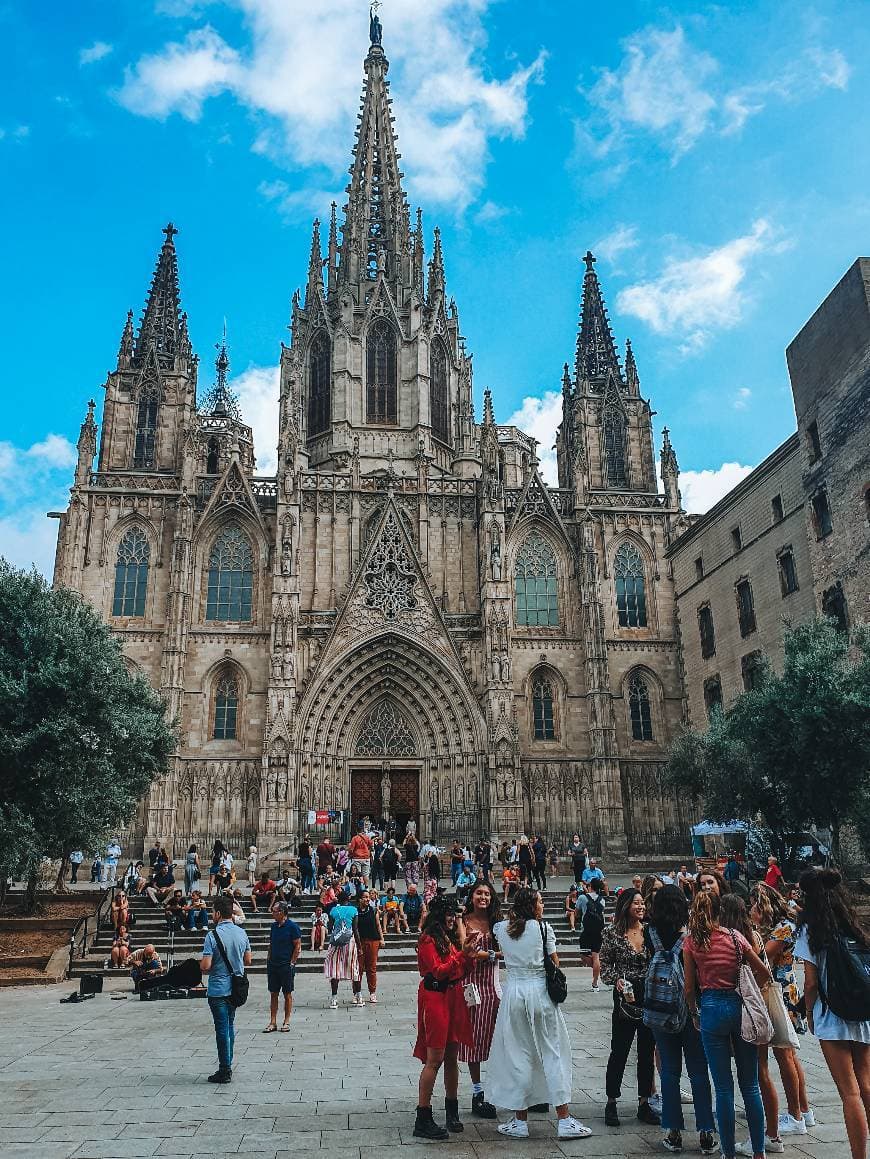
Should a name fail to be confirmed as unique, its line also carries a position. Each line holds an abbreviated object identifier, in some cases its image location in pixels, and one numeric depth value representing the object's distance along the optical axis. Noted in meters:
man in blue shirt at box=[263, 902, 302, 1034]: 10.73
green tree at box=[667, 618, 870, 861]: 20.81
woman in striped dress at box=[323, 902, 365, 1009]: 12.83
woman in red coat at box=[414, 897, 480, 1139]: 6.66
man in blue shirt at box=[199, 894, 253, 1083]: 8.24
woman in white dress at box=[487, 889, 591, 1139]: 6.49
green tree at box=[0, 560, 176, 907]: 18.61
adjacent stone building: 25.42
